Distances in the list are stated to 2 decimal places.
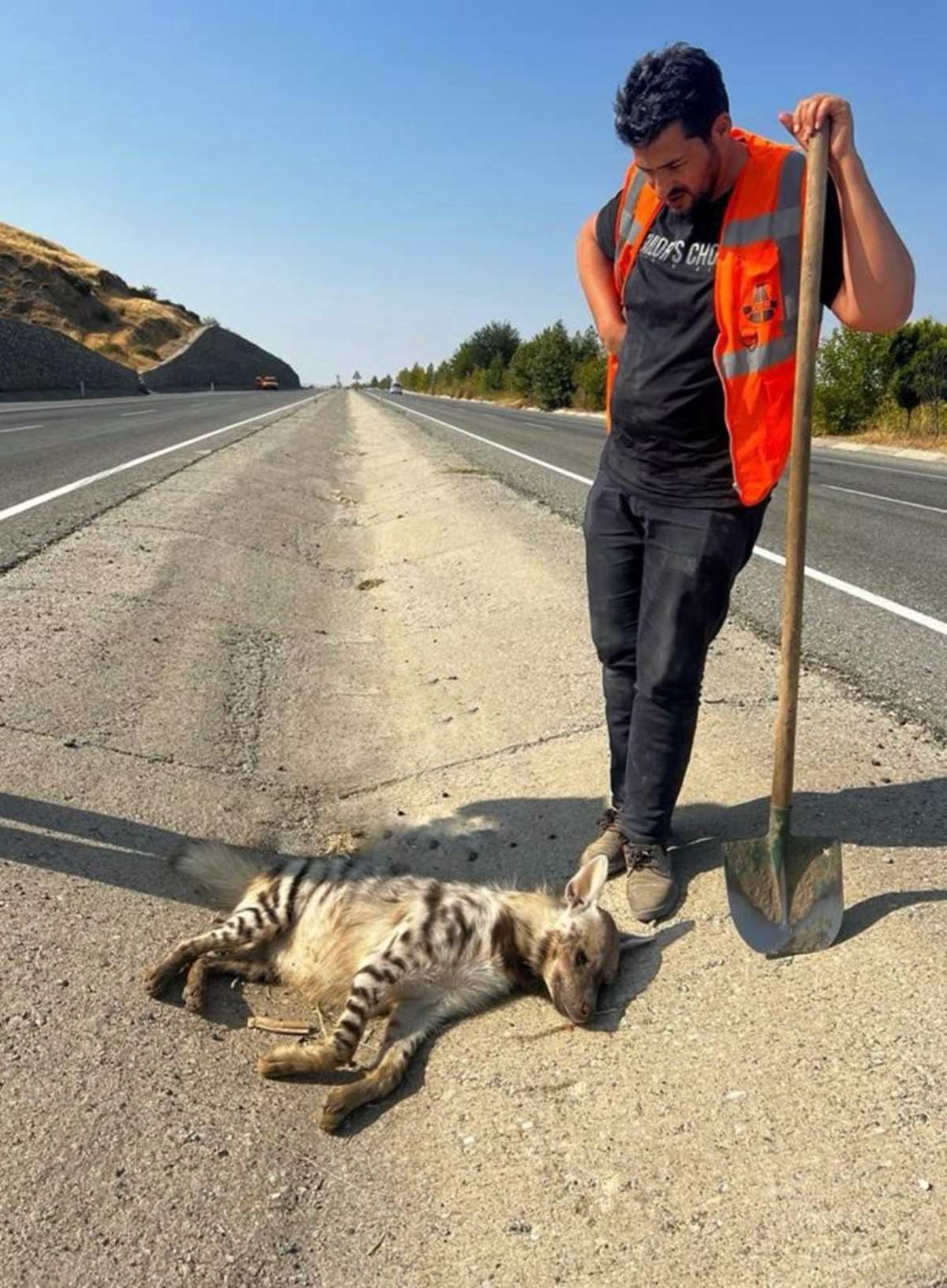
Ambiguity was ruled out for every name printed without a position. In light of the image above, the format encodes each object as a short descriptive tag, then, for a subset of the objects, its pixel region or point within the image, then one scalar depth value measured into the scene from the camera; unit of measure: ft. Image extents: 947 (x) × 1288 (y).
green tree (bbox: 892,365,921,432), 105.91
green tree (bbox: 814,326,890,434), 107.14
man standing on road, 10.32
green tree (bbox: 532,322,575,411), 209.87
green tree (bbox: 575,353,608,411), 183.52
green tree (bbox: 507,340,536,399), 231.71
